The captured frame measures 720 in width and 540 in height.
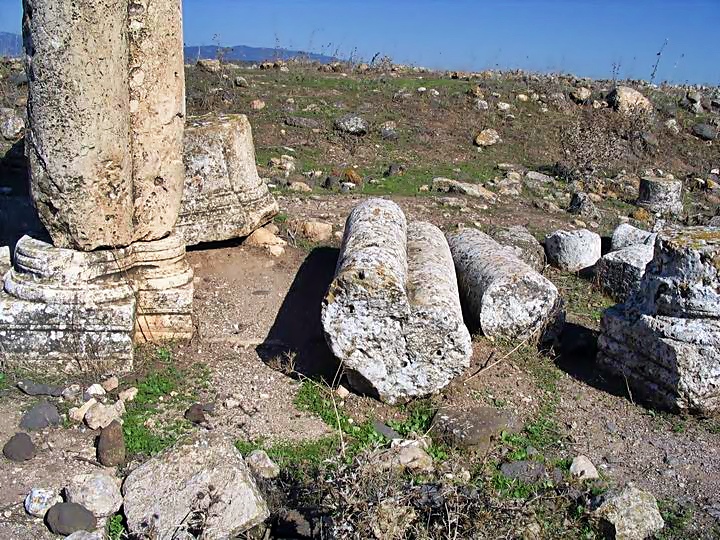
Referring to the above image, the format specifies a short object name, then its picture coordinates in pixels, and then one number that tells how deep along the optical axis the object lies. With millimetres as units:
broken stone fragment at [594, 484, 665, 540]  4320
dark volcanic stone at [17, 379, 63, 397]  5469
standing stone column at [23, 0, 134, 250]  5227
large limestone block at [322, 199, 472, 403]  5535
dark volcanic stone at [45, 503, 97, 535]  4164
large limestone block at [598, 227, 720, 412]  5777
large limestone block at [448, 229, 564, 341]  6723
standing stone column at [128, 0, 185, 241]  5738
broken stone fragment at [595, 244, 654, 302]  8320
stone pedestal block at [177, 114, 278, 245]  7688
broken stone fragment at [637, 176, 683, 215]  12236
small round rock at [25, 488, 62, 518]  4281
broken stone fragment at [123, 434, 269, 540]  3957
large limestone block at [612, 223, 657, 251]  9438
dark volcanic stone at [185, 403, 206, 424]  5371
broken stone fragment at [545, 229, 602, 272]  9039
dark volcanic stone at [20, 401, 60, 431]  5105
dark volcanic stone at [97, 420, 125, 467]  4816
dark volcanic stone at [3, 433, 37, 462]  4758
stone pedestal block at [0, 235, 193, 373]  5656
